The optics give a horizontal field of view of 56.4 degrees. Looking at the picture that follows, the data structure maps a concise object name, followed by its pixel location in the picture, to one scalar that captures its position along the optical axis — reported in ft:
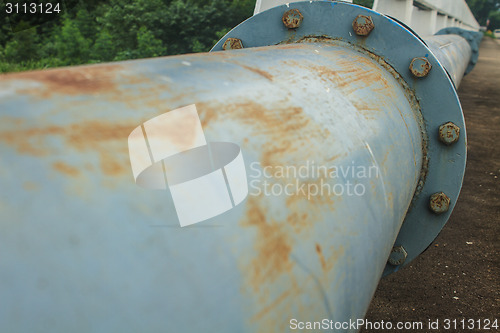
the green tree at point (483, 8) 170.50
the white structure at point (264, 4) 11.04
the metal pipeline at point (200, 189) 1.08
